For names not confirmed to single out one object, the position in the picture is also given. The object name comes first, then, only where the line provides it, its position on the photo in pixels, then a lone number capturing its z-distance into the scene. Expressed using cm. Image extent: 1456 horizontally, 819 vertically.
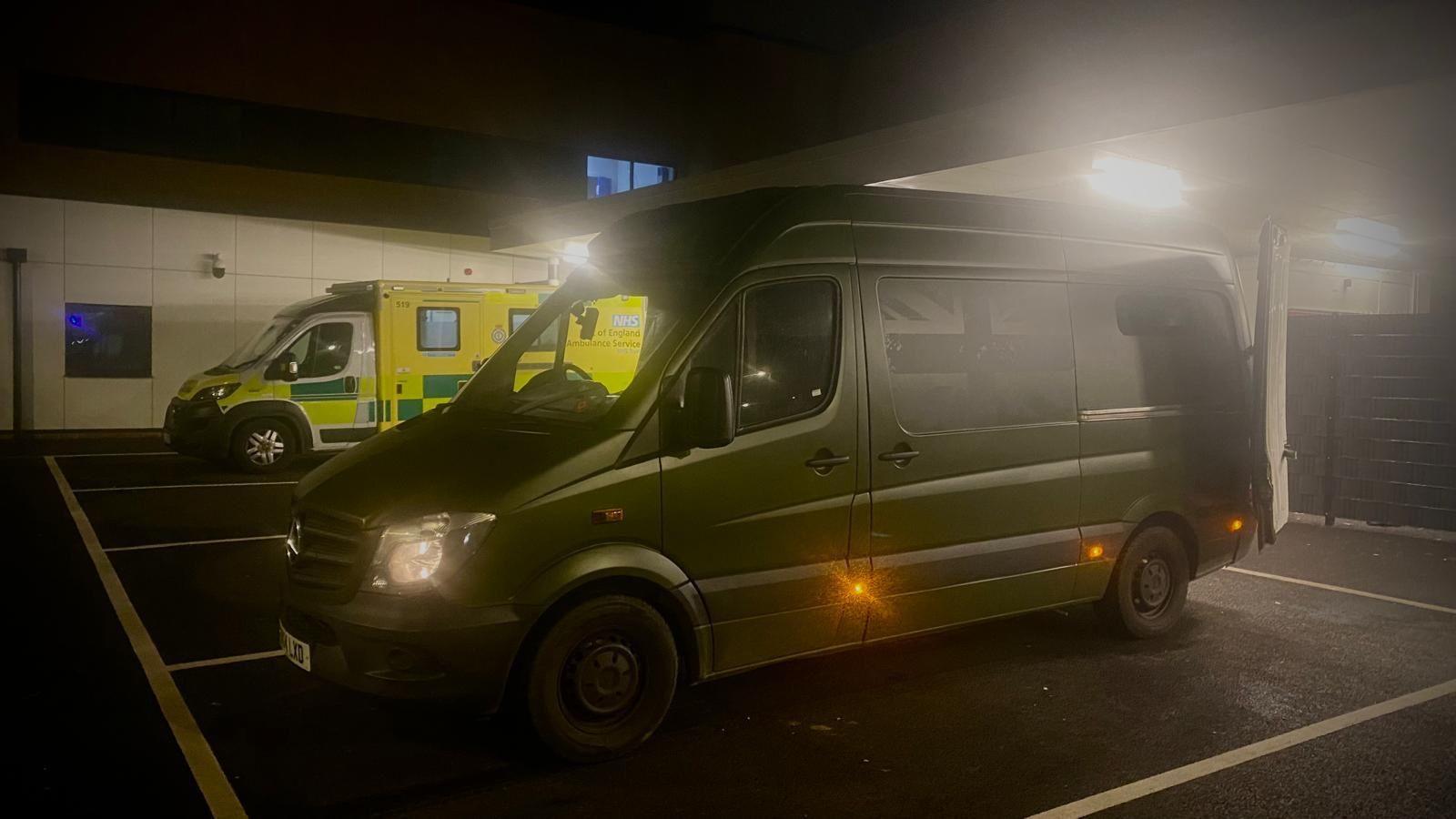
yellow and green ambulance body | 1334
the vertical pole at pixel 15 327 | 1741
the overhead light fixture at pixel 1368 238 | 1654
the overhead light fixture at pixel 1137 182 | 1119
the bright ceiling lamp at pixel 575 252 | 1942
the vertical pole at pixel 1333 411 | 1042
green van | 439
